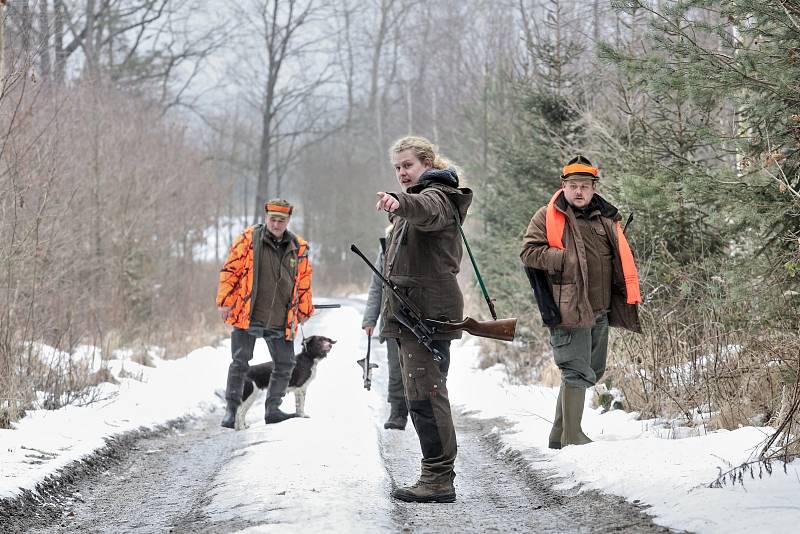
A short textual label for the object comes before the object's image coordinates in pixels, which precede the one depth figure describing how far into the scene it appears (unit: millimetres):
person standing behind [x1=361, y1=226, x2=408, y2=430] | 16844
